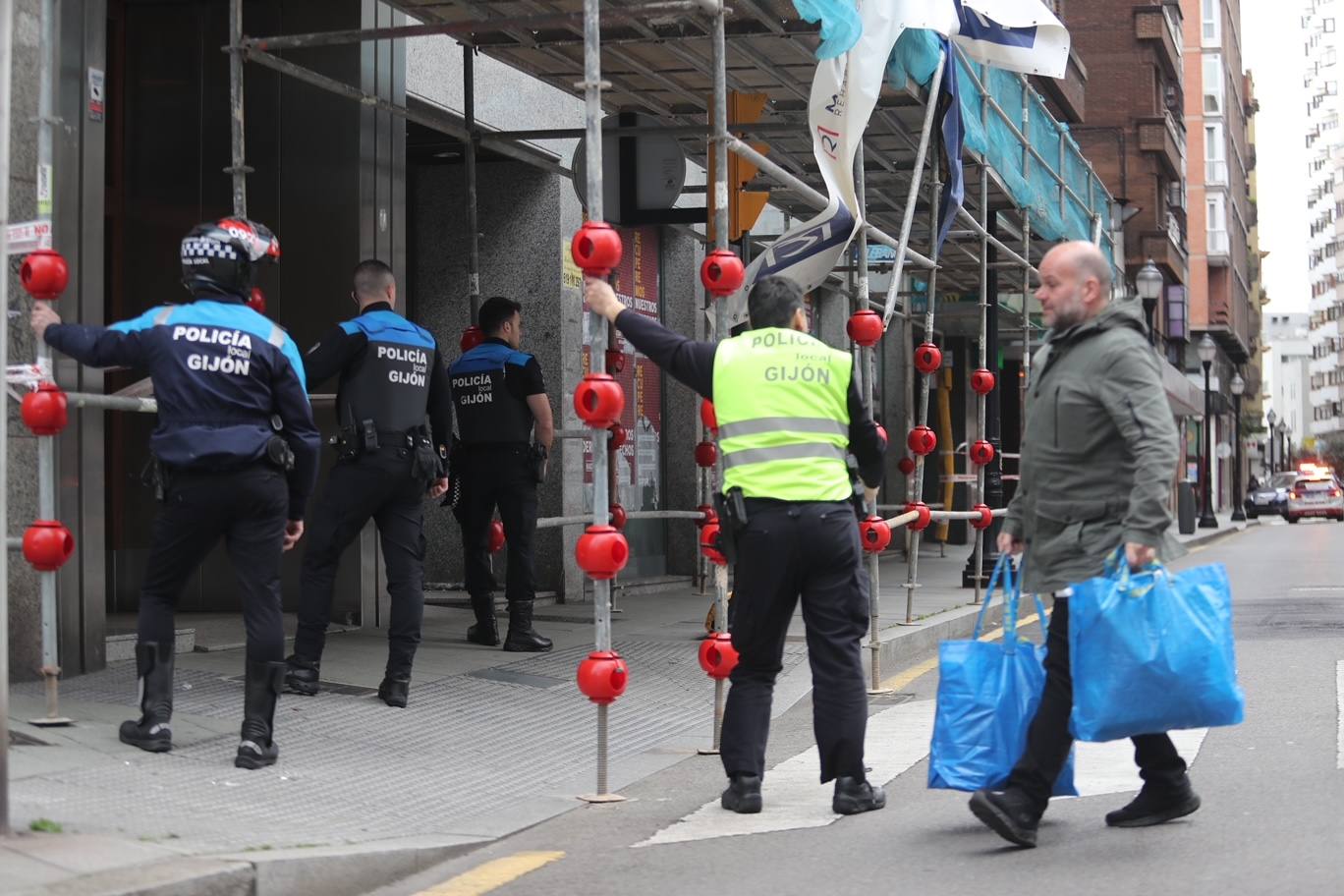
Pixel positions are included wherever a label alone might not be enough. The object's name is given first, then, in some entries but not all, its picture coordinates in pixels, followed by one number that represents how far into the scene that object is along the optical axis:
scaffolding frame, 6.94
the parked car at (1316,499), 54.28
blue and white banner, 8.73
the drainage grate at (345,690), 7.75
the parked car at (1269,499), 66.00
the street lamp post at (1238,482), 53.64
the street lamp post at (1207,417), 42.81
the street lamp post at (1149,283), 28.11
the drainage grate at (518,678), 8.60
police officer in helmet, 6.04
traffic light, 10.37
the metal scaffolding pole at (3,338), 4.88
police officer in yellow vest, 5.85
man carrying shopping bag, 5.20
